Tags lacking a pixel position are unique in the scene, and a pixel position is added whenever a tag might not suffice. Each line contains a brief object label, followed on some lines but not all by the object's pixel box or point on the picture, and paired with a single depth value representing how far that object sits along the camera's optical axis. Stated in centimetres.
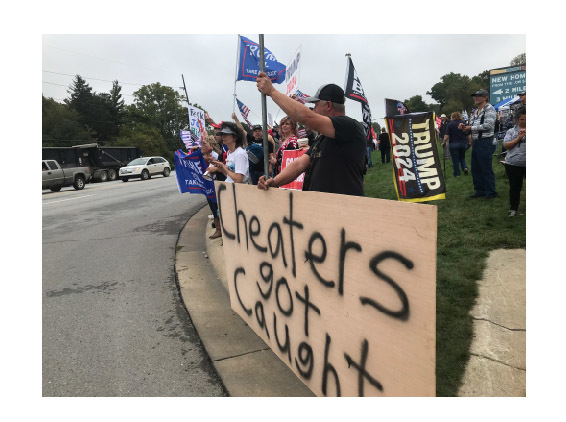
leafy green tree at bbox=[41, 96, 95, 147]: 4784
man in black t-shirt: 224
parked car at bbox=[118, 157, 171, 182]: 2489
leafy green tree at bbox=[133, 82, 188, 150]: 6515
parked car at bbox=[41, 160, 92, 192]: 1828
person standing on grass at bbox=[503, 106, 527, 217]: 476
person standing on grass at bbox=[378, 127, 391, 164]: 1567
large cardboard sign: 144
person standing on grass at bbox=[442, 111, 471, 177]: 860
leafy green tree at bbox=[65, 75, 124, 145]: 5956
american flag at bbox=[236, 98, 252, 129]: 871
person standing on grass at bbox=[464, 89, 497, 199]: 580
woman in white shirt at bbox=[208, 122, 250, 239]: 440
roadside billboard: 1877
